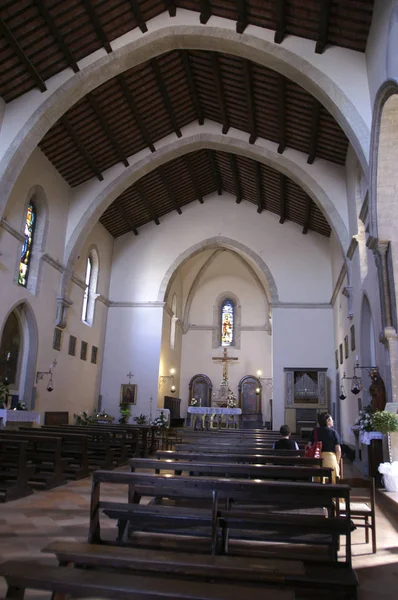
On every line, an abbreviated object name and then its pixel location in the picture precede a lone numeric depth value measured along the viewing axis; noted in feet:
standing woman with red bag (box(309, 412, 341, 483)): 19.98
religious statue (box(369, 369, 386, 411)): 28.84
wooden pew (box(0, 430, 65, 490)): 24.62
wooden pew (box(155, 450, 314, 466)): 16.94
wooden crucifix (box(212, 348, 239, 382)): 78.76
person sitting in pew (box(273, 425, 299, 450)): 22.12
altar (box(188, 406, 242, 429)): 63.21
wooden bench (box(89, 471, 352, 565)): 10.91
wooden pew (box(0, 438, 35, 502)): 21.15
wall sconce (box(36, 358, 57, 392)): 45.50
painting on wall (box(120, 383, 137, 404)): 62.18
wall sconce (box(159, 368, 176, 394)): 65.21
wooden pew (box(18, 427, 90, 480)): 27.75
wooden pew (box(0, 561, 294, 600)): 5.98
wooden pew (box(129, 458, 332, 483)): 13.71
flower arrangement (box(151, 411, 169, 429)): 57.82
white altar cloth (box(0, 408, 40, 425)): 36.06
